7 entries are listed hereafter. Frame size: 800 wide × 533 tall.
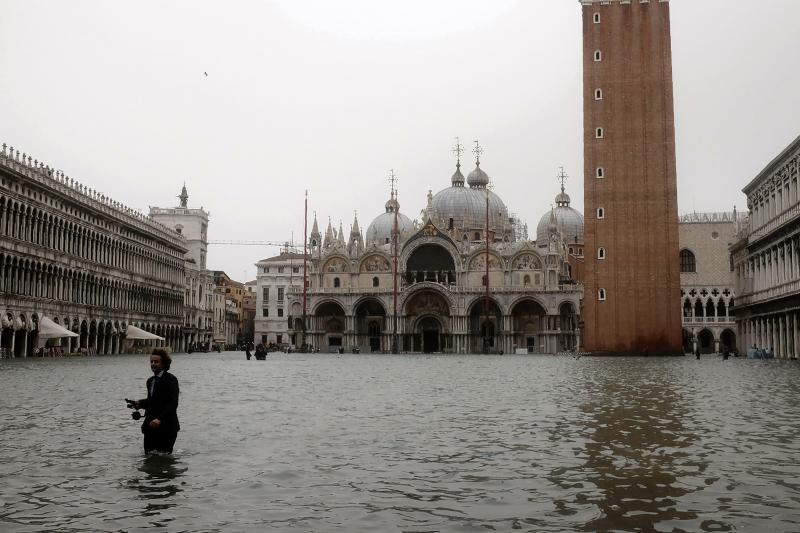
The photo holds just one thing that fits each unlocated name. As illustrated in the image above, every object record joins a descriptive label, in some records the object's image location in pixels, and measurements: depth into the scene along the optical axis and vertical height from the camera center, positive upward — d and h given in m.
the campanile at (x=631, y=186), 61.31 +11.83
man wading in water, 9.44 -0.54
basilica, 84.25 +5.81
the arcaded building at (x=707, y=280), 85.50 +7.38
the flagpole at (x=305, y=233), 79.82 +10.92
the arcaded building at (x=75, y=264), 48.53 +5.90
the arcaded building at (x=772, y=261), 44.88 +5.45
